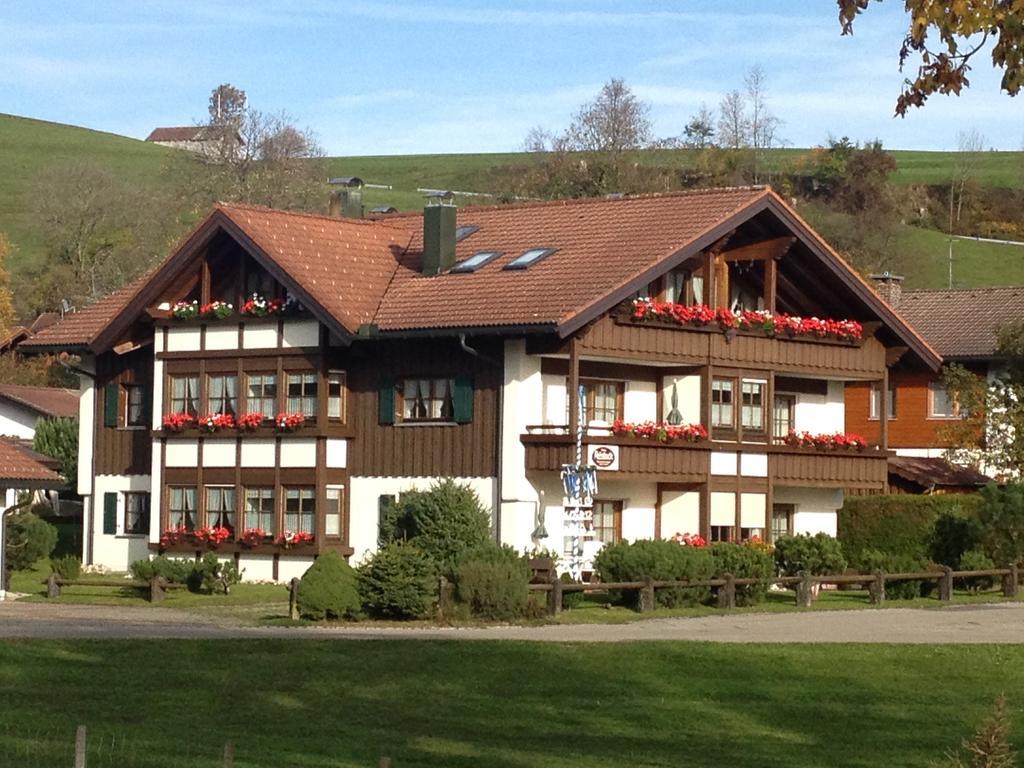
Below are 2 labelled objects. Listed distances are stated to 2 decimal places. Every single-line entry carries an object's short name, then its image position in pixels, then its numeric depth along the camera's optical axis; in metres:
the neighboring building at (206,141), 94.29
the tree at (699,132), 109.19
